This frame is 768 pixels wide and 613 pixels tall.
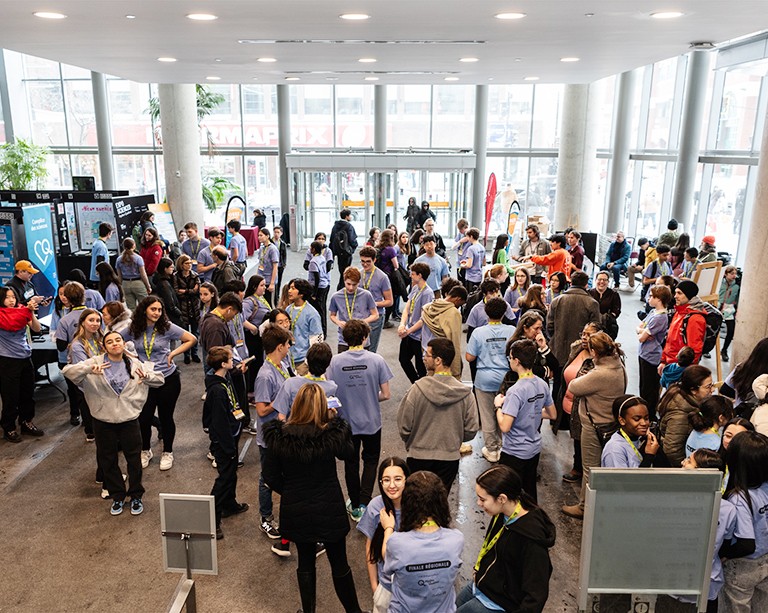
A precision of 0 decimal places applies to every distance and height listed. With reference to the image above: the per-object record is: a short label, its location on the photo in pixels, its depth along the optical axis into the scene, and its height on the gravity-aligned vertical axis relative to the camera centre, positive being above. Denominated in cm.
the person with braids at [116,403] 487 -179
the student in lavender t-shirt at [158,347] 556 -158
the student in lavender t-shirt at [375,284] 757 -140
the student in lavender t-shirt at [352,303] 677 -145
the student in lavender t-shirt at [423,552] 276 -159
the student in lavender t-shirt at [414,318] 694 -161
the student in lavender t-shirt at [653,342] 617 -167
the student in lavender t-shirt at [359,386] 473 -159
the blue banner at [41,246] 1045 -142
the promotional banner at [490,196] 1538 -78
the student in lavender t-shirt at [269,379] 455 -149
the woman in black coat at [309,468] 352 -163
